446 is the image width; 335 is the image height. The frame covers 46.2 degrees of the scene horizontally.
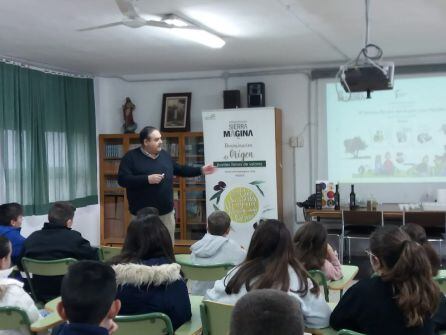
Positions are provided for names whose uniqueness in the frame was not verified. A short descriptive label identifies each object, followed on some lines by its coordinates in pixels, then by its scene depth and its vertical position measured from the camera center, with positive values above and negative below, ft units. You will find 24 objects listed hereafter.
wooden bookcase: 24.93 -1.27
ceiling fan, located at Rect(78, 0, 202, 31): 12.80 +3.90
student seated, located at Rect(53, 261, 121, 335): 5.09 -1.37
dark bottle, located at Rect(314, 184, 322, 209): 22.25 -1.57
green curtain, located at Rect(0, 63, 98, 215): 20.34 +1.17
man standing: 14.90 -0.35
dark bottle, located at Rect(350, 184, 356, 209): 22.13 -1.71
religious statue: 25.89 +2.37
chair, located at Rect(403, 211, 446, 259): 21.13 -2.59
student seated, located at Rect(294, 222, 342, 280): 10.53 -1.80
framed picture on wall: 25.35 +2.53
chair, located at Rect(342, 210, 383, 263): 20.79 -2.66
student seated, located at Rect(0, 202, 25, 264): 12.57 -1.39
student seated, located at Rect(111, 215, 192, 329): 7.70 -1.63
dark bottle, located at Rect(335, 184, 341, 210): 22.17 -1.75
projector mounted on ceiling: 12.93 +2.11
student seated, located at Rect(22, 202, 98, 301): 11.62 -1.71
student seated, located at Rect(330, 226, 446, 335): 6.44 -1.74
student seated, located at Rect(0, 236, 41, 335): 8.21 -2.07
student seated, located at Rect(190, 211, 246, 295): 11.90 -1.93
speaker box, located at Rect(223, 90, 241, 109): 24.43 +2.96
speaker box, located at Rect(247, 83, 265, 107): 23.99 +3.07
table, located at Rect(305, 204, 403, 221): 20.74 -2.15
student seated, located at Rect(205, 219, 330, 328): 7.59 -1.68
